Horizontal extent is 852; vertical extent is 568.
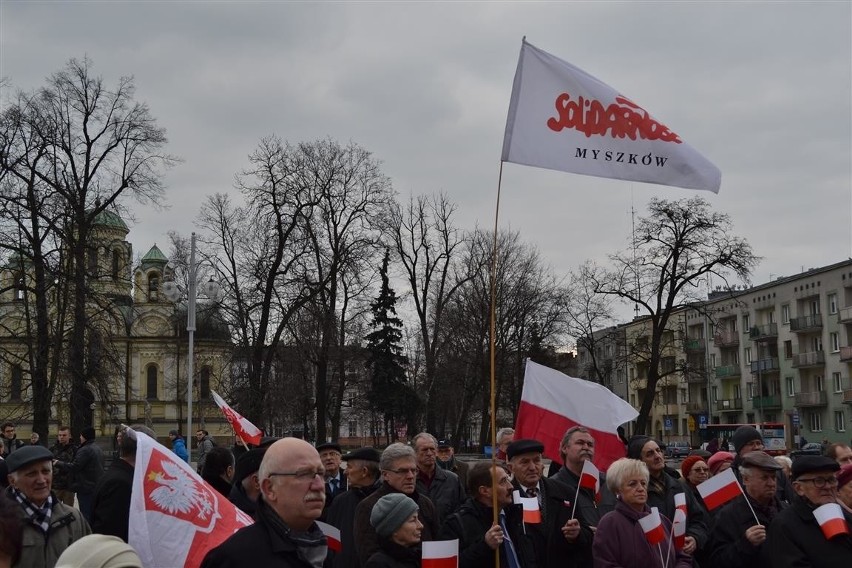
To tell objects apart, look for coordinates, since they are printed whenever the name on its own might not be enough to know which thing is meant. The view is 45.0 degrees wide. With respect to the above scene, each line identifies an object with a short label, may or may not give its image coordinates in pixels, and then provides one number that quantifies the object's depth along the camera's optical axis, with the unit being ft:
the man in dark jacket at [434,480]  31.60
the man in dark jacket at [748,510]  24.57
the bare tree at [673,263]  155.43
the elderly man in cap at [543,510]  23.94
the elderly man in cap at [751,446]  29.48
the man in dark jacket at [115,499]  25.91
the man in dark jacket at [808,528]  20.75
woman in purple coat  21.65
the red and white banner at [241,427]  43.83
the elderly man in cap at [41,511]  20.18
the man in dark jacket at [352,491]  26.76
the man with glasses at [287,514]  13.46
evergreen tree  196.12
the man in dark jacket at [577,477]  25.48
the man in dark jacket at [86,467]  49.90
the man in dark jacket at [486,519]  22.93
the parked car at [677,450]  202.39
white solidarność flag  28.32
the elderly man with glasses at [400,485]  22.44
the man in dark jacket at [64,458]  53.43
